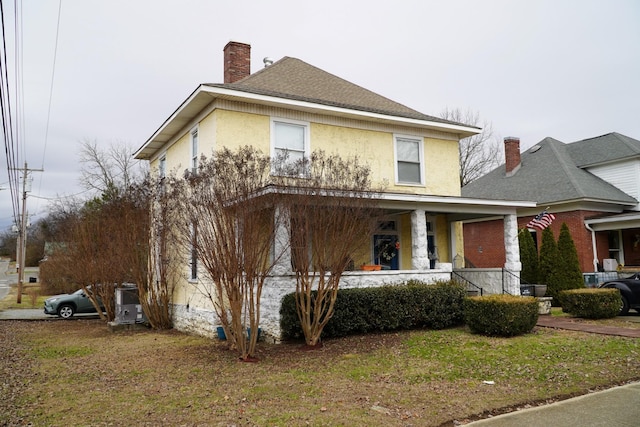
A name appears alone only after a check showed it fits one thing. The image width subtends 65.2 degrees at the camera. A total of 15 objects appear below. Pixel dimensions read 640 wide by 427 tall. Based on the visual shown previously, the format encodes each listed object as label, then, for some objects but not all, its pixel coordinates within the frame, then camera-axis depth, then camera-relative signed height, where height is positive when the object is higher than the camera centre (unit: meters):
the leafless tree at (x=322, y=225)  9.77 +0.79
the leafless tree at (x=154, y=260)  14.35 +0.24
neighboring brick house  21.45 +3.09
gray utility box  15.37 -1.19
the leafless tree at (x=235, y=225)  9.07 +0.76
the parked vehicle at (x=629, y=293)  14.22 -0.95
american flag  19.22 +1.54
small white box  21.75 -0.21
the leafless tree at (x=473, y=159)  40.00 +8.23
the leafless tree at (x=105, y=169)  38.78 +7.82
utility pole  34.91 +3.23
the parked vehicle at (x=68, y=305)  20.28 -1.46
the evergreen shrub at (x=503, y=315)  10.76 -1.15
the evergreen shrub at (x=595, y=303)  13.12 -1.12
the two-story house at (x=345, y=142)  12.92 +3.61
